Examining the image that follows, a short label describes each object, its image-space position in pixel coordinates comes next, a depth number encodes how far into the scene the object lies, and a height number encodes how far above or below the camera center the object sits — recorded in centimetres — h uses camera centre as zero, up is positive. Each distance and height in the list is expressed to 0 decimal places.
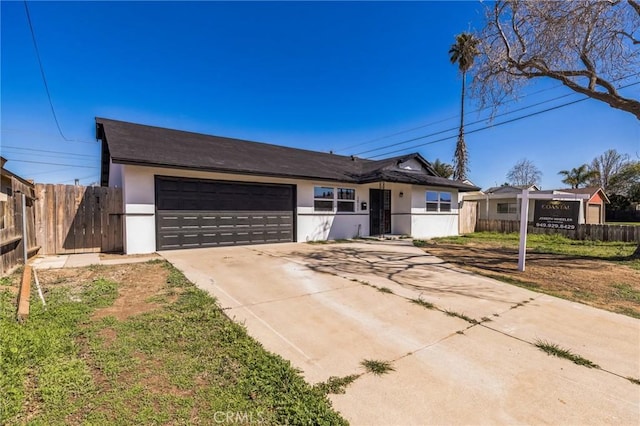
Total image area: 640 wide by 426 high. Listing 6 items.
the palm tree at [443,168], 3462 +460
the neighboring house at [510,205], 2205 +7
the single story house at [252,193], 850 +47
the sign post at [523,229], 665 -54
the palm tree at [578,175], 3481 +381
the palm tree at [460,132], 2245 +648
